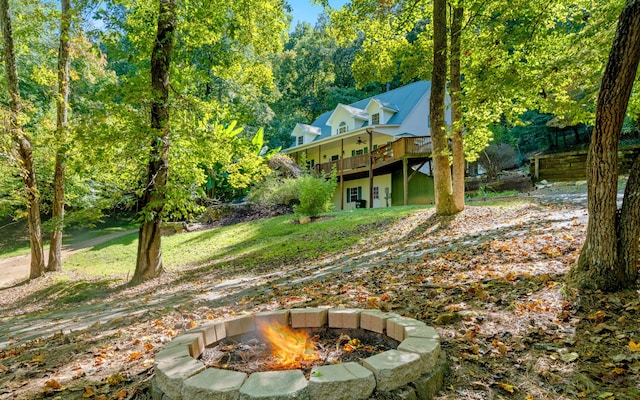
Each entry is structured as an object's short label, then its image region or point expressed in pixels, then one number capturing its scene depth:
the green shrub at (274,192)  17.23
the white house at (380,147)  17.45
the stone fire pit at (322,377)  1.69
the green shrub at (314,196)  12.98
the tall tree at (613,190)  2.79
